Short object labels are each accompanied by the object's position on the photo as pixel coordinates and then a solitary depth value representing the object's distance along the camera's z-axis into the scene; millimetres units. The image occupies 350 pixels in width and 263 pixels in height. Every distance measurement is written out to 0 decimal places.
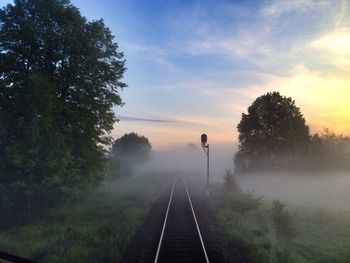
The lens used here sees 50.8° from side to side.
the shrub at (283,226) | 21920
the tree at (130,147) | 108562
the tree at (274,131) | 62812
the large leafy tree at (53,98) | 23125
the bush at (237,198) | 32562
